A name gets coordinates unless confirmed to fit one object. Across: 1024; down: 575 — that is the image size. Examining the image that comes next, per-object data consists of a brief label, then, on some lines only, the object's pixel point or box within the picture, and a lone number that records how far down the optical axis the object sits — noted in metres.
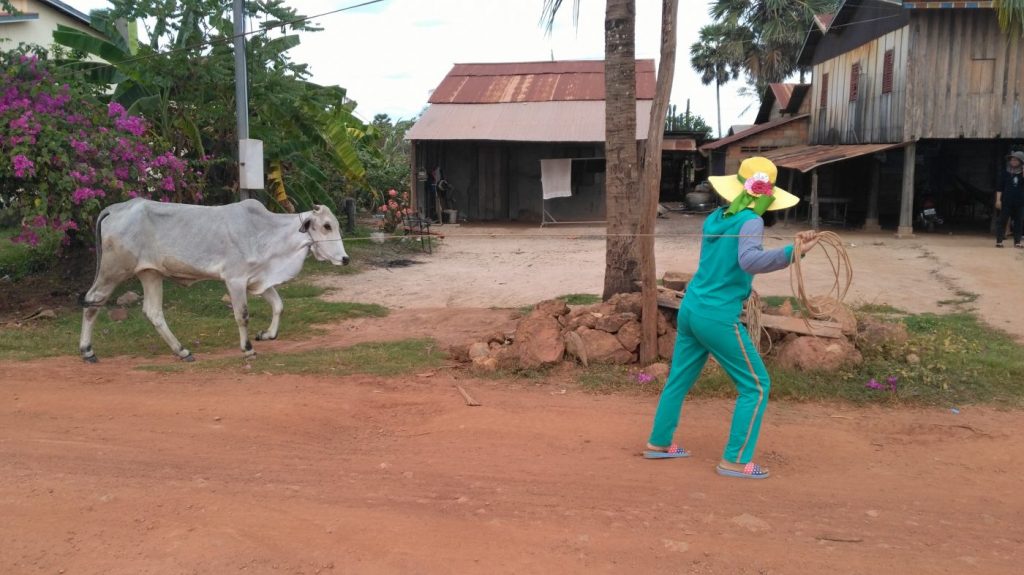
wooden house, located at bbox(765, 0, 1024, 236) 17.78
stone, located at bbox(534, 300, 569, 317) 8.01
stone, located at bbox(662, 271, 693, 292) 8.51
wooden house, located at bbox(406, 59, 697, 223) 22.55
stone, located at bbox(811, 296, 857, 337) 7.18
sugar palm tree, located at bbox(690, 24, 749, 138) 38.69
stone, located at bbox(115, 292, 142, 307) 11.10
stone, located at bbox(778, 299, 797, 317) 7.70
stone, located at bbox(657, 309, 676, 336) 7.49
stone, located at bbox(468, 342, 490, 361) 7.71
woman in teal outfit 4.78
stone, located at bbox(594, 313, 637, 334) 7.57
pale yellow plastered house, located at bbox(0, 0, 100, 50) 23.00
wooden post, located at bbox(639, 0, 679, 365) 6.84
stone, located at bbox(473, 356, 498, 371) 7.44
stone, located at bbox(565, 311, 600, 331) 7.72
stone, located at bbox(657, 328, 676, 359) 7.40
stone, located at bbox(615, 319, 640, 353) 7.45
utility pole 11.43
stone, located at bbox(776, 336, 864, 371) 6.89
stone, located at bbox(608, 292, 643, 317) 7.73
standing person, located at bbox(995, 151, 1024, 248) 15.33
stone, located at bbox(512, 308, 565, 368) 7.34
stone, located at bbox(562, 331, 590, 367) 7.44
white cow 8.28
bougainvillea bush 9.70
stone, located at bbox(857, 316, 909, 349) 7.22
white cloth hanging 22.34
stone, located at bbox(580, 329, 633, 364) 7.43
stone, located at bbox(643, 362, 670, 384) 6.96
